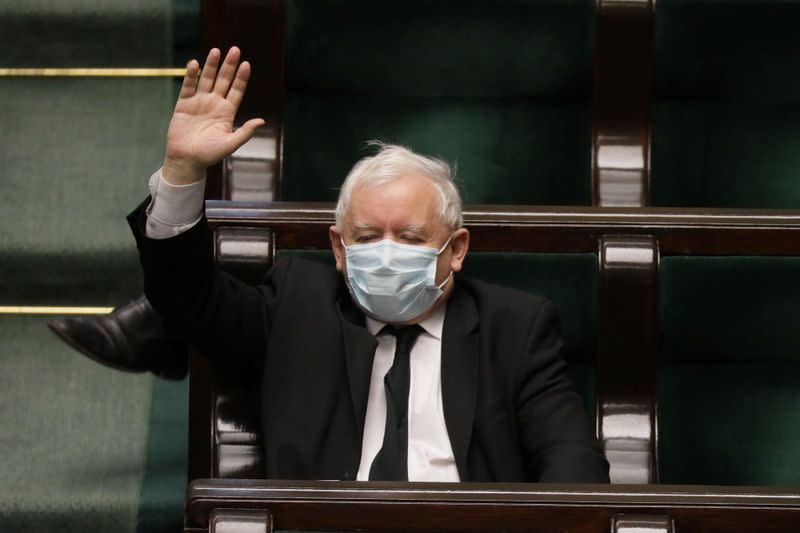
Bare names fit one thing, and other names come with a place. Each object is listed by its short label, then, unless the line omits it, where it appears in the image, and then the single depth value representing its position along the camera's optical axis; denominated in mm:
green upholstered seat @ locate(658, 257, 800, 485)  13091
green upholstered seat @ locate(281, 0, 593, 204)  13433
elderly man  12790
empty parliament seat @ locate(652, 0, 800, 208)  13394
